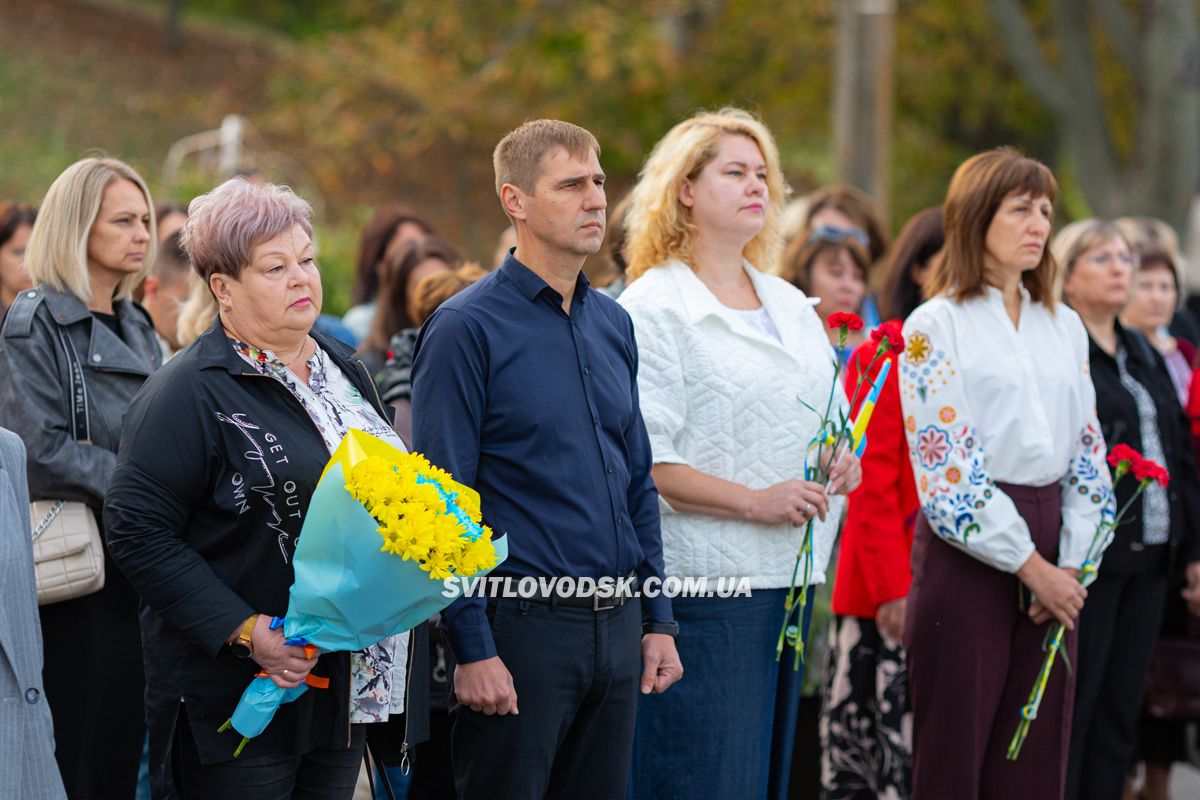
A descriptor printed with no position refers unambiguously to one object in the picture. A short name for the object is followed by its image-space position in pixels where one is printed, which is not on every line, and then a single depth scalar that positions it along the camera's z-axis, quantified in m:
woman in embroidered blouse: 9.33
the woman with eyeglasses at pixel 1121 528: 11.02
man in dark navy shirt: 7.25
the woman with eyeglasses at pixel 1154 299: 13.22
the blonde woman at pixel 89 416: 8.51
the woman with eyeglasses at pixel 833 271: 12.74
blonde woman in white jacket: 8.62
